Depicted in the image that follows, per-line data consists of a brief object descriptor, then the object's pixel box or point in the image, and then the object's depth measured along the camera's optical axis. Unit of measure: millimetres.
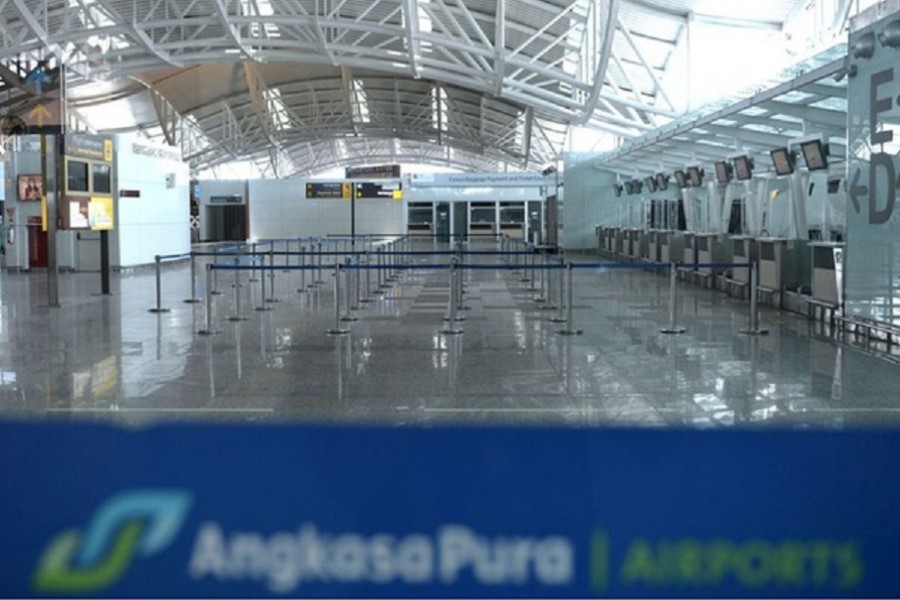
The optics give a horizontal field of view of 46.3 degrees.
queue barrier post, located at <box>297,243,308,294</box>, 20784
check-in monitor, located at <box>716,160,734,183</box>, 21797
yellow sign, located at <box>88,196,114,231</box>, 18328
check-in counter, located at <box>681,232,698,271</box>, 23078
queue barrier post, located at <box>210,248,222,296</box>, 20078
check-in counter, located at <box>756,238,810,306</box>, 16531
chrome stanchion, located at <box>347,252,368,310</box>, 17562
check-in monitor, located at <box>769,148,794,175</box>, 17000
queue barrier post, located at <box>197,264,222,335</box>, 13343
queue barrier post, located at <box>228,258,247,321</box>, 15234
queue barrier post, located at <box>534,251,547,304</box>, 18258
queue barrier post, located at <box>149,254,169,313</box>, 16219
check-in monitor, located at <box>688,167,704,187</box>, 25706
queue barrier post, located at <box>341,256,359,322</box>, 15131
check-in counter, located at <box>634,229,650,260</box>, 29500
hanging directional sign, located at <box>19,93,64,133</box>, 16938
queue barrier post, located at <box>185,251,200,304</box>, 17789
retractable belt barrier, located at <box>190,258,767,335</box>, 13250
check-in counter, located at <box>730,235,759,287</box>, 18188
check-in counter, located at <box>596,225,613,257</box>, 36969
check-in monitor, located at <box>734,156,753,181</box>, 20120
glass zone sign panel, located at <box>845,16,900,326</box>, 11289
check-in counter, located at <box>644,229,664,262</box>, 27766
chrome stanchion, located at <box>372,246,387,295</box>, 20547
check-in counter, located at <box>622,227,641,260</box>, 30906
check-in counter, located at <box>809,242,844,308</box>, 13775
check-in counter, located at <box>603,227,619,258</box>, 35638
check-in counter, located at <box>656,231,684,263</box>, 25156
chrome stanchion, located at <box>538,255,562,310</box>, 17000
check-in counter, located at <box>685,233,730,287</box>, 21109
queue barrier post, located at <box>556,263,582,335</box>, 13219
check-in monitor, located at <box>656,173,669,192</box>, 30531
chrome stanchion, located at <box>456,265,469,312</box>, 17200
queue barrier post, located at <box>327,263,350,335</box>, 13234
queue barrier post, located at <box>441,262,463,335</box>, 13344
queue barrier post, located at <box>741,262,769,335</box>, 12992
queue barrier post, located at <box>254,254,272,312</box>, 16806
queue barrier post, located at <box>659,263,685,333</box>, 13344
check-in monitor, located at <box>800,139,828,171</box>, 15453
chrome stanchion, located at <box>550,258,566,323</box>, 14945
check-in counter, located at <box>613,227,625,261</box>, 33969
